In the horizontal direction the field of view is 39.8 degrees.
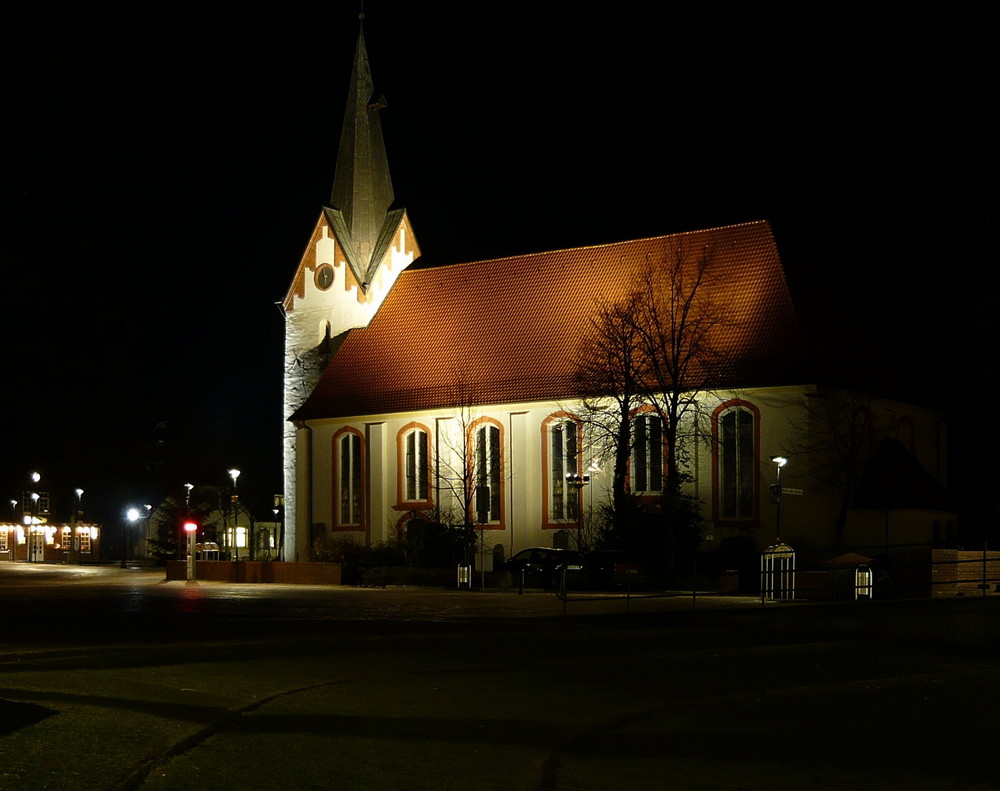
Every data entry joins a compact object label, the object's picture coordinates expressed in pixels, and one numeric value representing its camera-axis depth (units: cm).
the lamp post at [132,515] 7131
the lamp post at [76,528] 7956
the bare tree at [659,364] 4325
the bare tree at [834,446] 4341
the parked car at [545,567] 3819
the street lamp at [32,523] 8994
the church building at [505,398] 4444
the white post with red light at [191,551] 4462
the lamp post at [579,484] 4006
